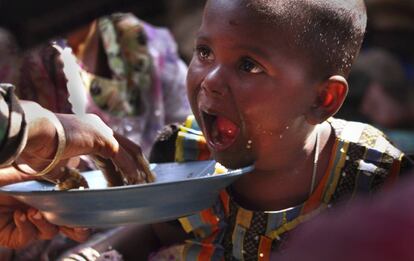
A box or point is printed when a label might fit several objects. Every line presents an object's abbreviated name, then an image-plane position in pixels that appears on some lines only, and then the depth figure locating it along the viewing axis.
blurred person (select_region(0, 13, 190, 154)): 1.78
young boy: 1.28
